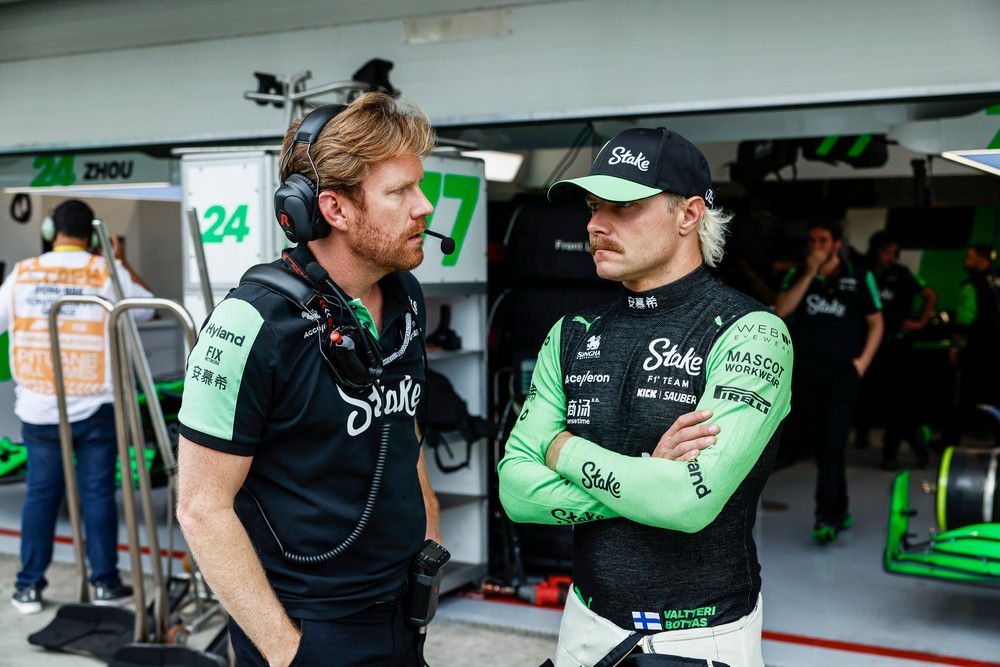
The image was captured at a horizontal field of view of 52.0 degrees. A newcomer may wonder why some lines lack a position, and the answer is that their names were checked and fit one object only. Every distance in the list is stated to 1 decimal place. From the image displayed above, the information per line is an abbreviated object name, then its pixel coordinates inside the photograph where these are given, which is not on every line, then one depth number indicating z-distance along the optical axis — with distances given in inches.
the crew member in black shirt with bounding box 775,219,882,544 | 232.8
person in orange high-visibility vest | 180.2
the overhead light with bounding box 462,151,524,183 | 233.3
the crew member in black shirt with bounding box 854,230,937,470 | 334.3
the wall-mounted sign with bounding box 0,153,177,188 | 237.3
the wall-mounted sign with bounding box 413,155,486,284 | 169.3
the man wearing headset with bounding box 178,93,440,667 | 66.1
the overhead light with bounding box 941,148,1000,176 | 154.3
